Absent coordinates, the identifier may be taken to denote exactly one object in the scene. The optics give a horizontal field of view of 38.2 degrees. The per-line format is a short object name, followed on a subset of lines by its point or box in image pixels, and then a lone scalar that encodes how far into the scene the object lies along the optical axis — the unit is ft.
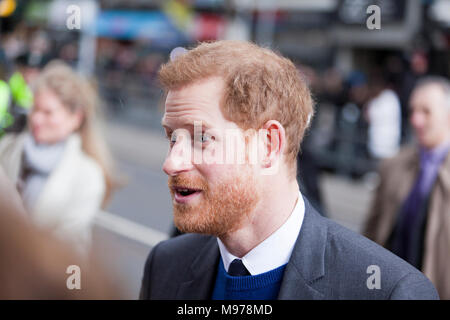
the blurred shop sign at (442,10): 46.19
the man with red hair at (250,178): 5.71
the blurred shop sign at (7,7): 13.32
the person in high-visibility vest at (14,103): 11.97
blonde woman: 9.99
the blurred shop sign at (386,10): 28.54
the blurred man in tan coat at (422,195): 11.74
